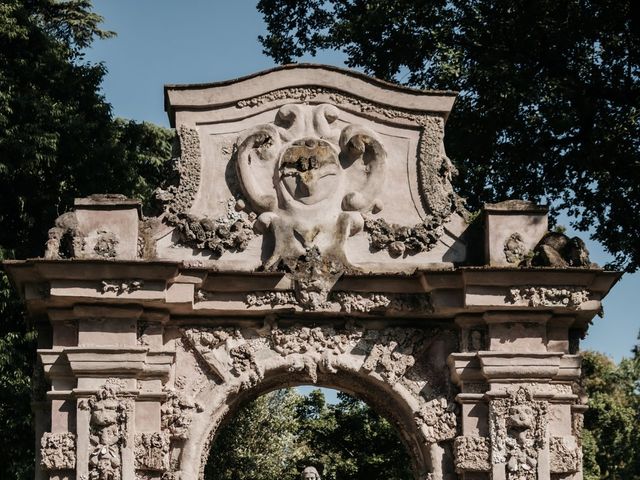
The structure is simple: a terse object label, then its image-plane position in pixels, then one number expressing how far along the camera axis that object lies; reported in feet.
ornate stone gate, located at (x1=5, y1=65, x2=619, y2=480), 42.70
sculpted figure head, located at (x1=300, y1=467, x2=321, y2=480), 48.08
